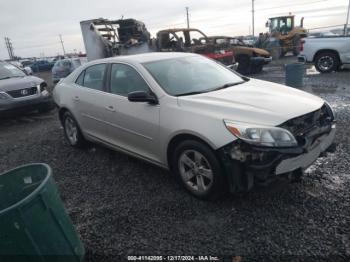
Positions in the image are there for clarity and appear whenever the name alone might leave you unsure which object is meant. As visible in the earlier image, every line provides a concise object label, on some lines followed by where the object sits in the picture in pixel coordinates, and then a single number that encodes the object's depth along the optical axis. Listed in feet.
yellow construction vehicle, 68.08
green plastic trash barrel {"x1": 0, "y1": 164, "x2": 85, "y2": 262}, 6.68
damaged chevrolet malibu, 9.98
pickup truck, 38.22
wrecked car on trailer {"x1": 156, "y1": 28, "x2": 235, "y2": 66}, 44.83
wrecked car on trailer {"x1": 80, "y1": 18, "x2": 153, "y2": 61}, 44.80
